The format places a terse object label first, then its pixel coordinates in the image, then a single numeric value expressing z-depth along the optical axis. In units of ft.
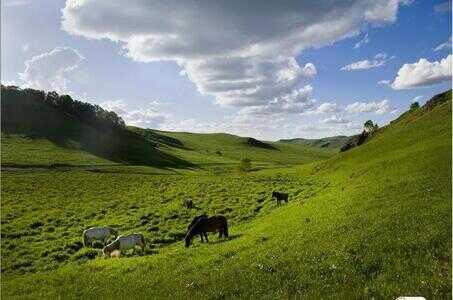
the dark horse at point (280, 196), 183.74
